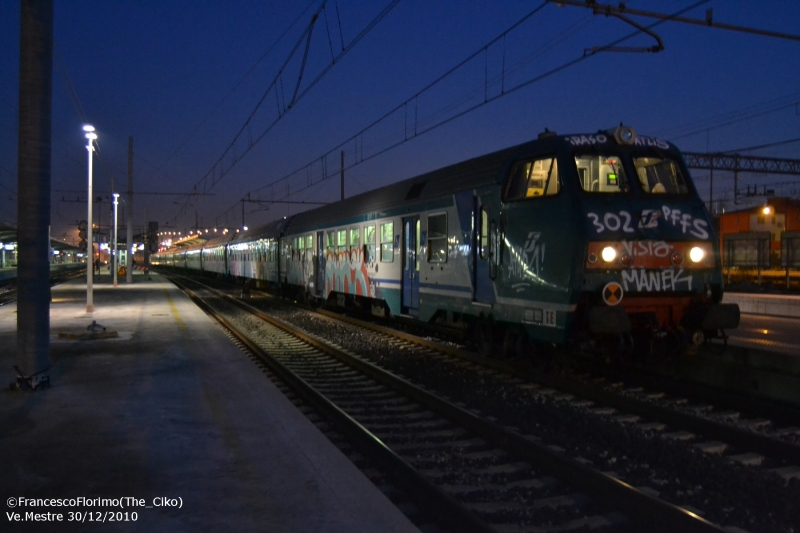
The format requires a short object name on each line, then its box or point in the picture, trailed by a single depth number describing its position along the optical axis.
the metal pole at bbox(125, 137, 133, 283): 35.34
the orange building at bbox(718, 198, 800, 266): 47.38
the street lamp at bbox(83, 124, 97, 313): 19.89
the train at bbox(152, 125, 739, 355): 8.52
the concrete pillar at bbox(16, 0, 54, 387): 8.05
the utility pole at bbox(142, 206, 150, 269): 43.74
